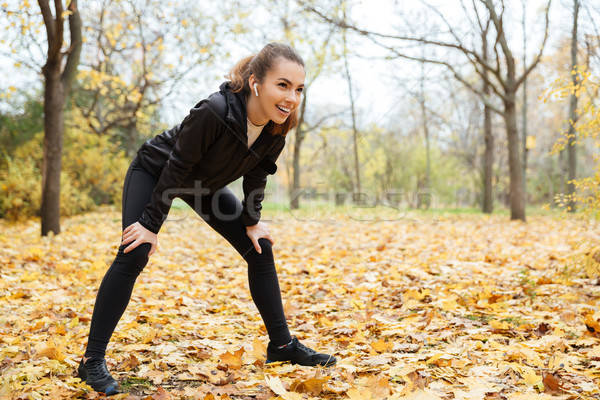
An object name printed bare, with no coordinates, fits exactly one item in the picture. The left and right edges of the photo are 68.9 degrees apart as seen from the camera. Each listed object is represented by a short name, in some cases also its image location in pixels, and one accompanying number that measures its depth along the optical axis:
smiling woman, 1.96
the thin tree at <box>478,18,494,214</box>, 14.29
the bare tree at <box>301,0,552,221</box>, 9.20
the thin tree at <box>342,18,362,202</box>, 17.73
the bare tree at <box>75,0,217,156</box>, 11.70
